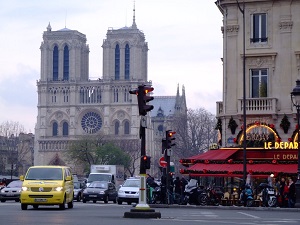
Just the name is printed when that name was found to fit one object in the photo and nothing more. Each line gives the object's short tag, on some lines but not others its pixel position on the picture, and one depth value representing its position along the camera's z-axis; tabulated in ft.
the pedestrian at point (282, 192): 139.37
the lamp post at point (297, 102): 123.24
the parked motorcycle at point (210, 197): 143.95
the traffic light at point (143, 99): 97.35
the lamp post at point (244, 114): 144.15
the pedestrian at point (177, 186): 155.02
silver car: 170.91
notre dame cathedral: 619.67
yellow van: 114.83
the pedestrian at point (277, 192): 138.94
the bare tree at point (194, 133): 424.46
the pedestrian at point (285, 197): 138.96
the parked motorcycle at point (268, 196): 137.39
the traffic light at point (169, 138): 153.17
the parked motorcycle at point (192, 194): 145.18
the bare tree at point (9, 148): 462.52
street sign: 167.56
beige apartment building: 162.40
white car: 173.37
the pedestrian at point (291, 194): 135.57
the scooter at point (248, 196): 138.72
